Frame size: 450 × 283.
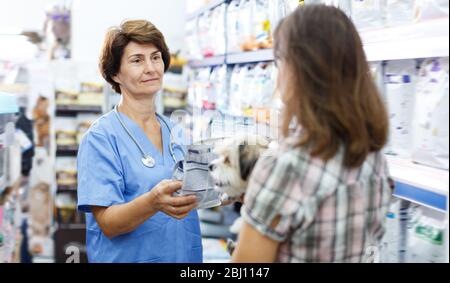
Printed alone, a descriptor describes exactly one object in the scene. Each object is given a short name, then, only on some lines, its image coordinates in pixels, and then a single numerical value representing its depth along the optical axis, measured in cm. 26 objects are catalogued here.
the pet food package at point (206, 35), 549
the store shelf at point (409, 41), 329
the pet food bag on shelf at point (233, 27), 495
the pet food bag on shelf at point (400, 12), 350
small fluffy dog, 320
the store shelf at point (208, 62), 526
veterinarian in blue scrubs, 364
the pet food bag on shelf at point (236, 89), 488
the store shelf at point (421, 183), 333
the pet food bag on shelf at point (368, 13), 363
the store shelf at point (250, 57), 449
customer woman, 303
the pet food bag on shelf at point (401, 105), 361
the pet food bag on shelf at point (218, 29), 517
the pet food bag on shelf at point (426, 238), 343
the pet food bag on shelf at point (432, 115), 339
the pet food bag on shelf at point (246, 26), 475
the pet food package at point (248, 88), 473
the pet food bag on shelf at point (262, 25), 456
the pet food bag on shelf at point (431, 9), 330
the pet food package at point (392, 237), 363
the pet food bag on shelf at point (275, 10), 436
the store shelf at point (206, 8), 525
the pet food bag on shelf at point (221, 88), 513
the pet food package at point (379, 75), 372
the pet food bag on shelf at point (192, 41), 606
